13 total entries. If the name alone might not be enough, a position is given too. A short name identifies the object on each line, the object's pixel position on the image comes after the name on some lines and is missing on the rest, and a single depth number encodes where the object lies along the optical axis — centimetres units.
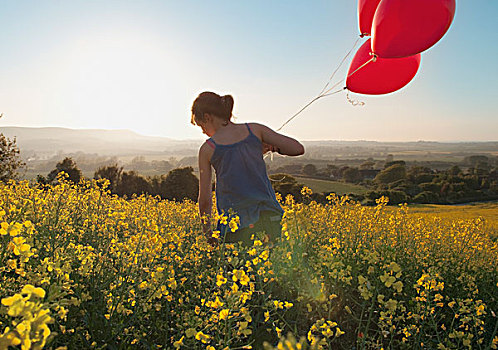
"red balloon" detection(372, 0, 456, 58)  293
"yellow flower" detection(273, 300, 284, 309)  158
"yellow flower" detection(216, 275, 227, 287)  146
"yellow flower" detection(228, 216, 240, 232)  197
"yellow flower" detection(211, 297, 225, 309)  140
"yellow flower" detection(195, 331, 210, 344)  129
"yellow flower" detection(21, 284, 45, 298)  83
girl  258
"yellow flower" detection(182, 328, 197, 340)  140
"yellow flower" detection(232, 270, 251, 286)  139
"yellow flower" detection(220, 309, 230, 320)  134
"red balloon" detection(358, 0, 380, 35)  375
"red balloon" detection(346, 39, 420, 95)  378
